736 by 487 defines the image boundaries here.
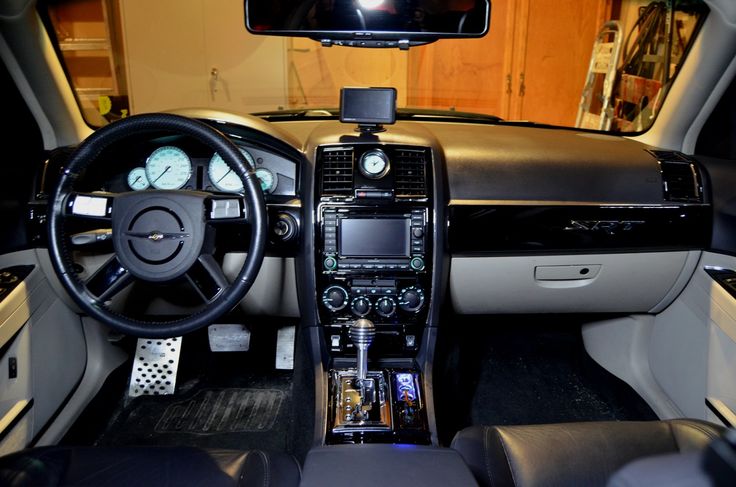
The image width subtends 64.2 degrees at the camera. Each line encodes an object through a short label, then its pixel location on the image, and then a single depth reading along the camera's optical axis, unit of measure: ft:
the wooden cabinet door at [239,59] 16.51
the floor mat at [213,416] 7.61
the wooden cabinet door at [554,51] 17.53
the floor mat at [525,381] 7.98
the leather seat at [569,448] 3.66
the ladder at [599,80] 10.51
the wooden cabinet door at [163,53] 15.96
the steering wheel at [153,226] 4.82
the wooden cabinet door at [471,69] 15.48
